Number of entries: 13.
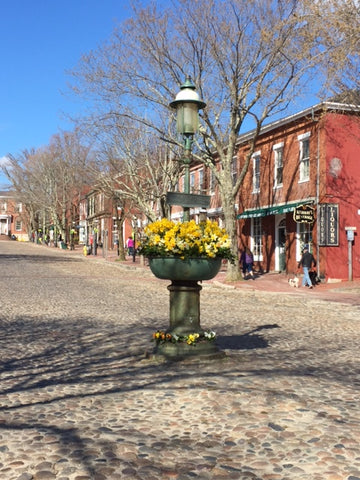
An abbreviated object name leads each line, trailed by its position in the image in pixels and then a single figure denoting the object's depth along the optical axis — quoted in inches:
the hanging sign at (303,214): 860.6
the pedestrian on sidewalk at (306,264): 820.6
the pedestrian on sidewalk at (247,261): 1003.3
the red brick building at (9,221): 4402.8
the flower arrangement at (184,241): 257.4
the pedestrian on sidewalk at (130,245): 1649.1
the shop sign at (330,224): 876.0
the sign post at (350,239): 846.5
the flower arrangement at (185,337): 266.5
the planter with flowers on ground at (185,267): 258.5
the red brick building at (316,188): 879.1
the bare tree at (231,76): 762.8
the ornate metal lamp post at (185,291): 259.8
